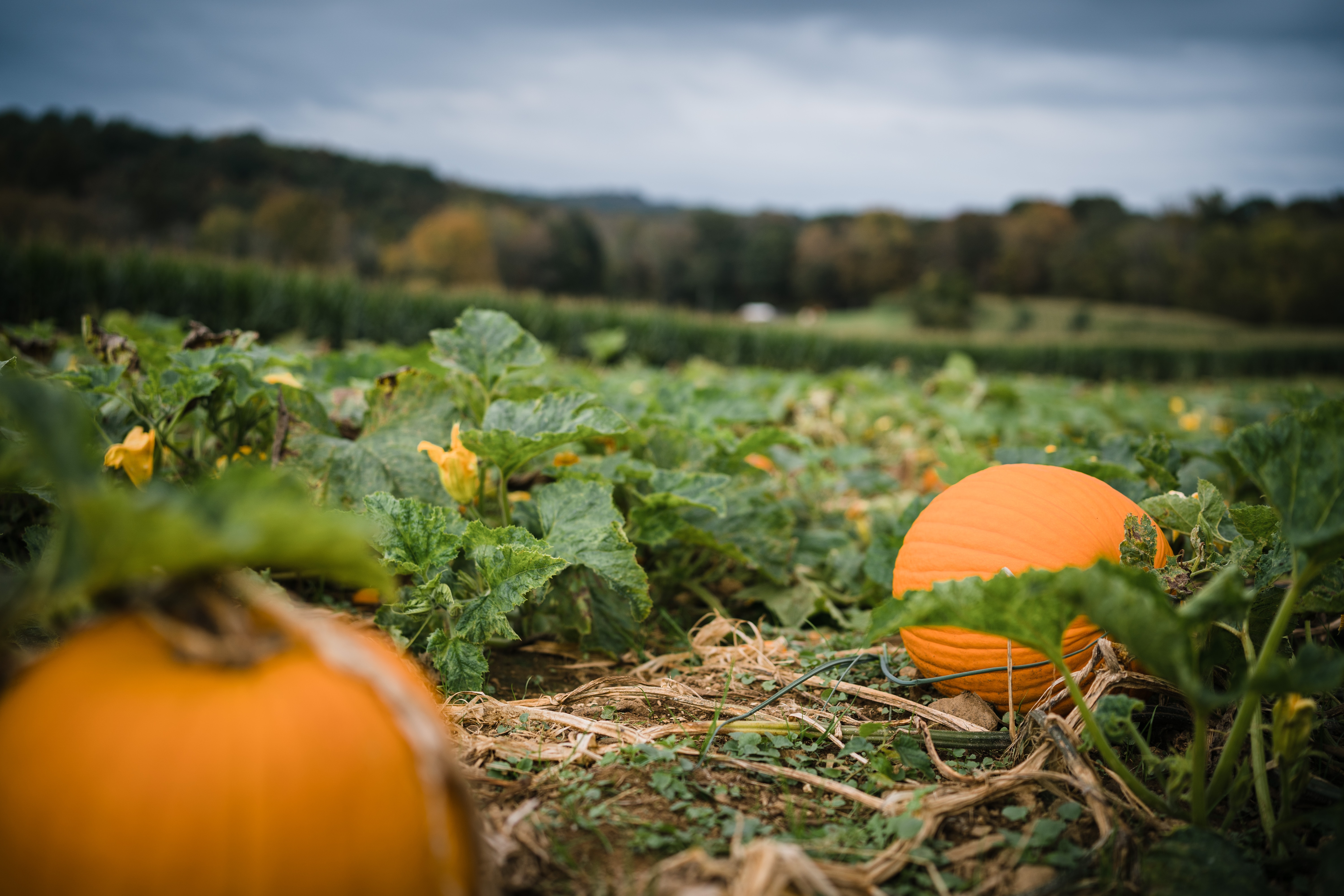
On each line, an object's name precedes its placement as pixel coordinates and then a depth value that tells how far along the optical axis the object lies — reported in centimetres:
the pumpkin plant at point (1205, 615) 89
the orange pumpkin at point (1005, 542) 150
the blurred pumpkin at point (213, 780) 64
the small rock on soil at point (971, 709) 149
